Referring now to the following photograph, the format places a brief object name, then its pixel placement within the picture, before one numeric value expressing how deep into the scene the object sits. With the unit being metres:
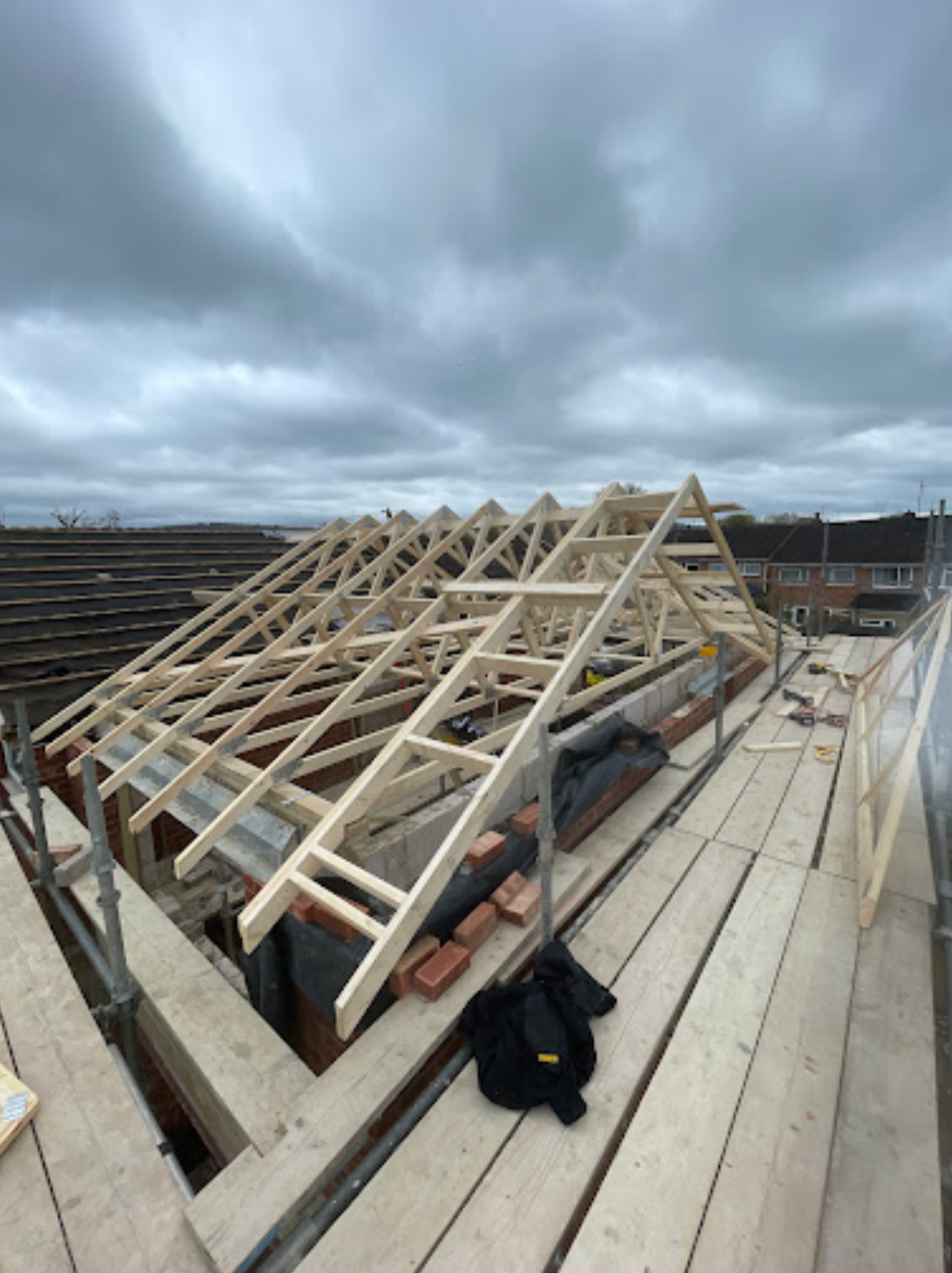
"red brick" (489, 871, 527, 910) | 3.30
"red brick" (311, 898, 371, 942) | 2.99
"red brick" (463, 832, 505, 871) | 3.35
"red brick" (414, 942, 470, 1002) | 2.75
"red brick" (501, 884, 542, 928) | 3.20
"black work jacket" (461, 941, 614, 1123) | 2.30
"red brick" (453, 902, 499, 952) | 3.03
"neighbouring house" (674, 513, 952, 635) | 32.25
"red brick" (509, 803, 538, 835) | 3.72
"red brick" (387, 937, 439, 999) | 2.81
